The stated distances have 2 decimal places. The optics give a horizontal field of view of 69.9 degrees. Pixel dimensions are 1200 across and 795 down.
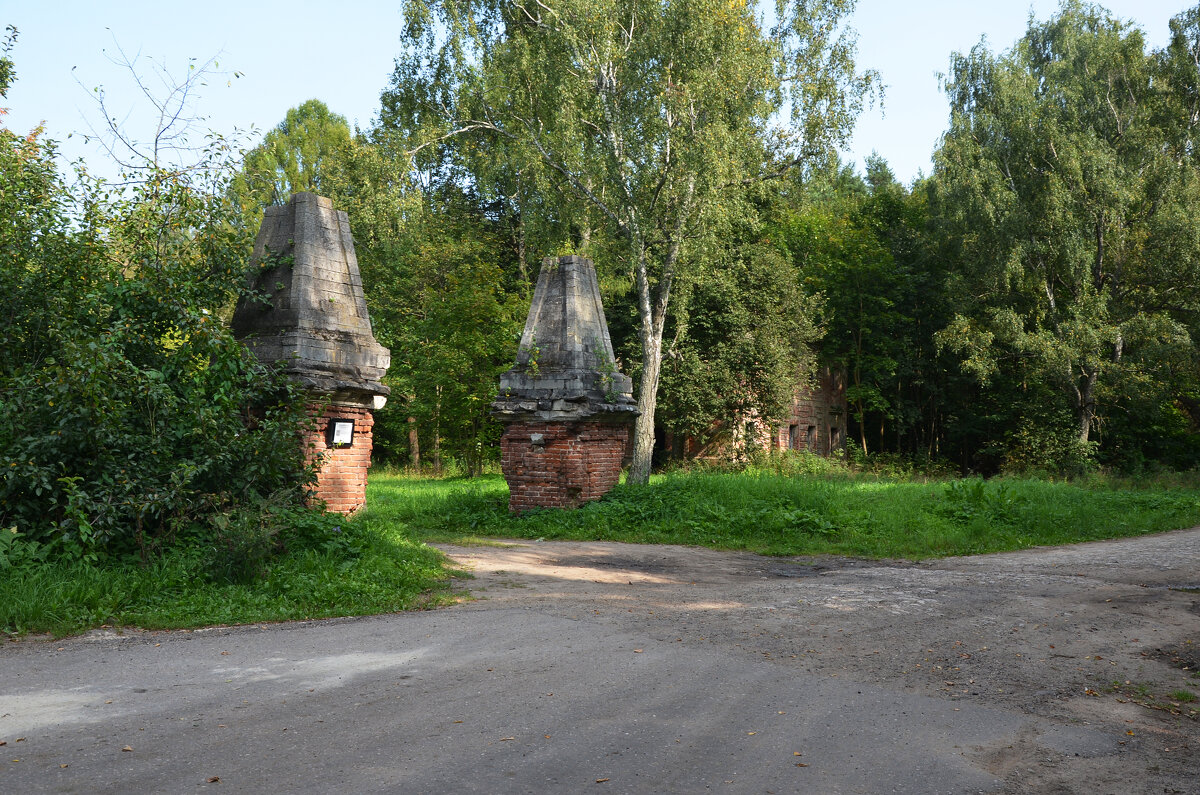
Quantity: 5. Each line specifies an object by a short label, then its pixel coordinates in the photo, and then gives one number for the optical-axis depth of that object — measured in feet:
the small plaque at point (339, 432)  37.06
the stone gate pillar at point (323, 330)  36.17
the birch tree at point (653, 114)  62.95
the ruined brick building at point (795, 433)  94.94
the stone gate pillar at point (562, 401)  48.91
